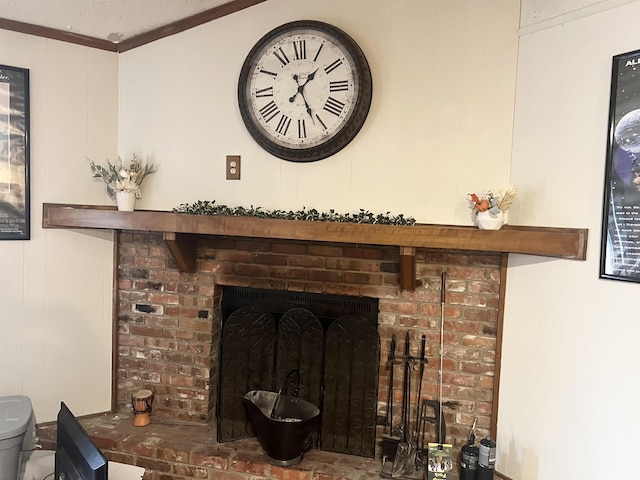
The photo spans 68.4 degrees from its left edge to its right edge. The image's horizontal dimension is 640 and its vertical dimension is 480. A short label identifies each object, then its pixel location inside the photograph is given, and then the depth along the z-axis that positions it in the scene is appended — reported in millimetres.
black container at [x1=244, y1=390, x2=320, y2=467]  2213
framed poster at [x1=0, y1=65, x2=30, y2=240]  2354
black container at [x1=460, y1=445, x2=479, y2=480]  2121
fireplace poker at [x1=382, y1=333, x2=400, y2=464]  2297
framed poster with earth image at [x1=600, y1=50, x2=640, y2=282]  1707
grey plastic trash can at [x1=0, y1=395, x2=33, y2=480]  1981
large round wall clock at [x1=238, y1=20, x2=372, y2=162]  2242
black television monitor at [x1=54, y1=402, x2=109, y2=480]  1420
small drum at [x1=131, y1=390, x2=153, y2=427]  2592
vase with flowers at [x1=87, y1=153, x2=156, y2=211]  2471
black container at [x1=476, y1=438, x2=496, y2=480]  2068
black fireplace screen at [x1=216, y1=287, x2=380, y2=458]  2381
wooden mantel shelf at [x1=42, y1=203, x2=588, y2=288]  1885
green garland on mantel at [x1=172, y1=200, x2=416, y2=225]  2172
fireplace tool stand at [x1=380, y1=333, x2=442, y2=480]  2262
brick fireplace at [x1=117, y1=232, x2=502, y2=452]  2242
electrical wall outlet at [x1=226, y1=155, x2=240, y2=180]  2471
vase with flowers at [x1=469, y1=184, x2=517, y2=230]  2002
